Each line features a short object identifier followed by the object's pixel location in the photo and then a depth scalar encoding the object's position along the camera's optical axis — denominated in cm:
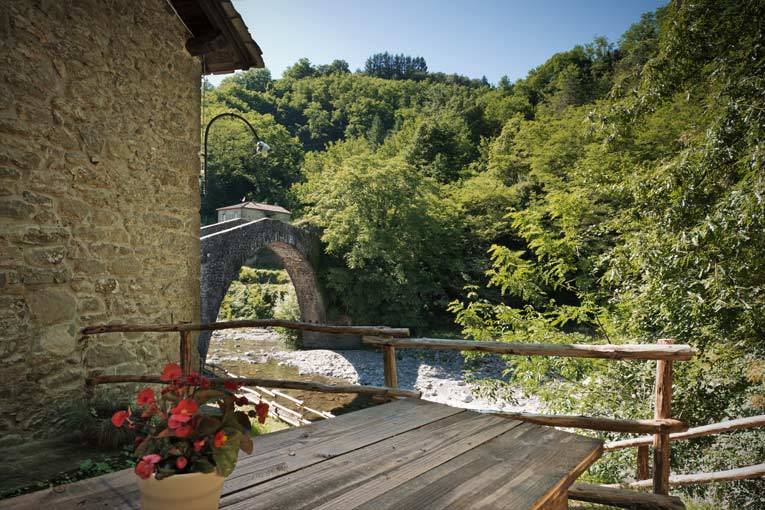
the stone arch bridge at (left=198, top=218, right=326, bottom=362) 1040
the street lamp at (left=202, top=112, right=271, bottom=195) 640
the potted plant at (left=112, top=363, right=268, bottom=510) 77
